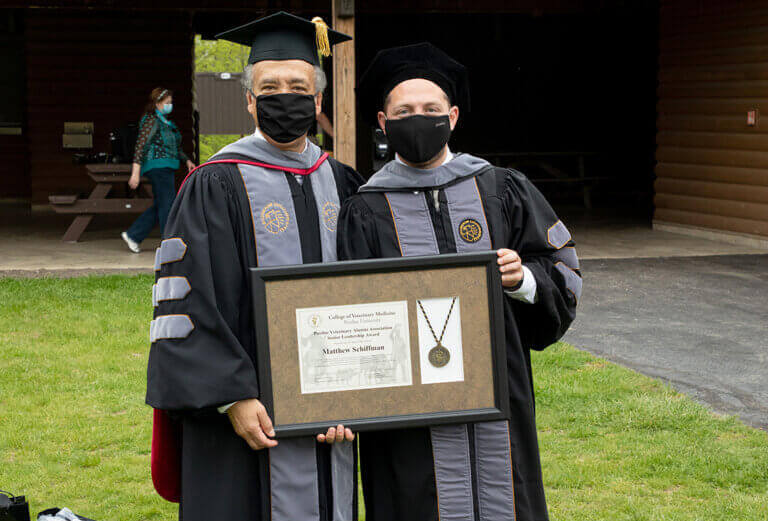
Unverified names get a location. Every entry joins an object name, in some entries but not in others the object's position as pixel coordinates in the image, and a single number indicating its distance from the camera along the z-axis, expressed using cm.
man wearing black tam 245
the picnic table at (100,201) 1020
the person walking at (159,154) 952
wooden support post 847
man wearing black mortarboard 231
